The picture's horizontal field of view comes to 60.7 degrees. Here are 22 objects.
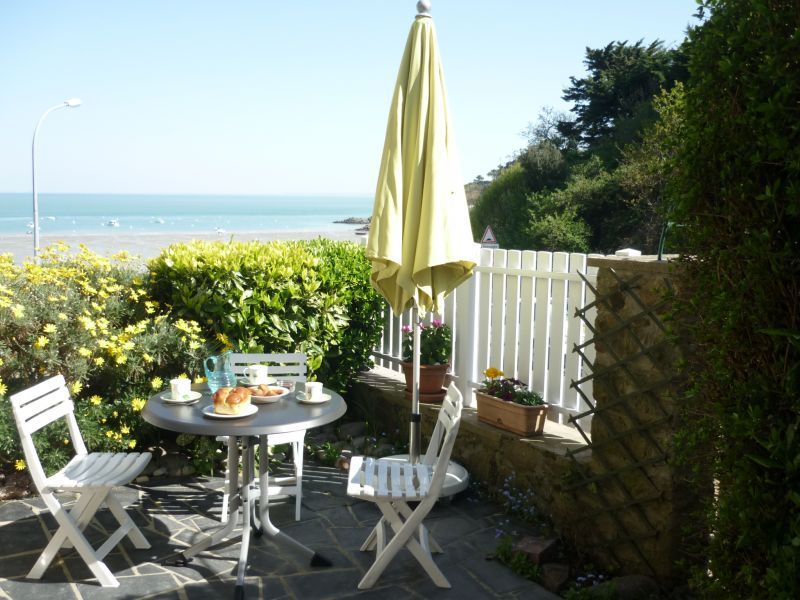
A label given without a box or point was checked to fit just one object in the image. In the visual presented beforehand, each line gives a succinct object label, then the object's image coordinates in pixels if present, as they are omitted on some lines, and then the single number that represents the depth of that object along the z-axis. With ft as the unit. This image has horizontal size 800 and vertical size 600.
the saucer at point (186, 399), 12.76
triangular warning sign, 42.39
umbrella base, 14.85
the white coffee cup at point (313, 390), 13.08
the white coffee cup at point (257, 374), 14.06
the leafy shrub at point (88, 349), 16.06
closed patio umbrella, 13.03
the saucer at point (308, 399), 13.06
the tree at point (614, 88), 103.09
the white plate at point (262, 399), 13.00
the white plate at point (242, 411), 11.78
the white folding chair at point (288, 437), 14.82
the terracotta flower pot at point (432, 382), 18.03
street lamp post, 61.85
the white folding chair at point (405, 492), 11.59
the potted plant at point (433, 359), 18.06
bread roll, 11.79
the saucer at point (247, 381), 14.12
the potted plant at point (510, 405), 15.06
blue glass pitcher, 13.40
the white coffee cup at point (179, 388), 12.87
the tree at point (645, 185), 79.15
